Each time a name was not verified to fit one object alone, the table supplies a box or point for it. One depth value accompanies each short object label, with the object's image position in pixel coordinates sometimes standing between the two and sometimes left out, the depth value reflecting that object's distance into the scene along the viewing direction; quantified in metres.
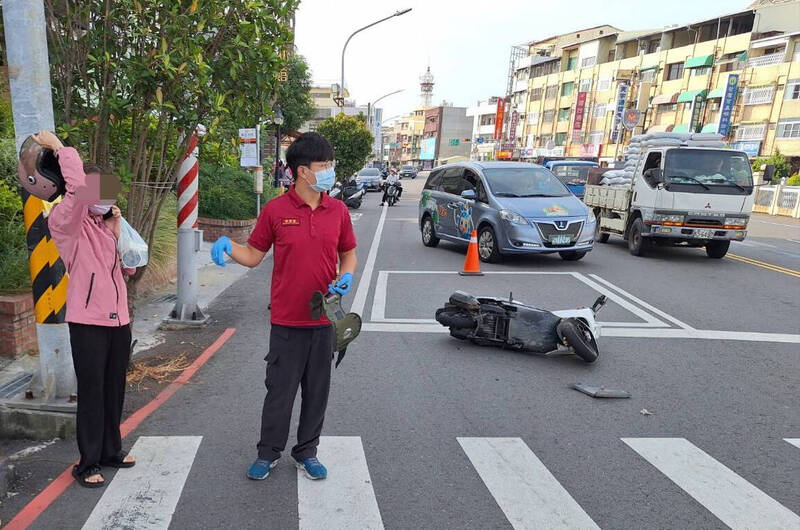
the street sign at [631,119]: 46.16
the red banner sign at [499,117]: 81.44
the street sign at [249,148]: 12.94
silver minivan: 11.35
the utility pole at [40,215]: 3.96
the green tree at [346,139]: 32.22
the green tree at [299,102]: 35.12
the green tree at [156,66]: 4.65
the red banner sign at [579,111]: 60.72
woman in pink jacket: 3.16
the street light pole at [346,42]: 30.08
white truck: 12.14
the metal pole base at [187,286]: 7.18
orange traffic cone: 10.73
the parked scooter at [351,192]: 20.55
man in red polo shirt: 3.53
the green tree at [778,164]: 36.94
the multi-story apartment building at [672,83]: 40.88
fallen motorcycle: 6.20
